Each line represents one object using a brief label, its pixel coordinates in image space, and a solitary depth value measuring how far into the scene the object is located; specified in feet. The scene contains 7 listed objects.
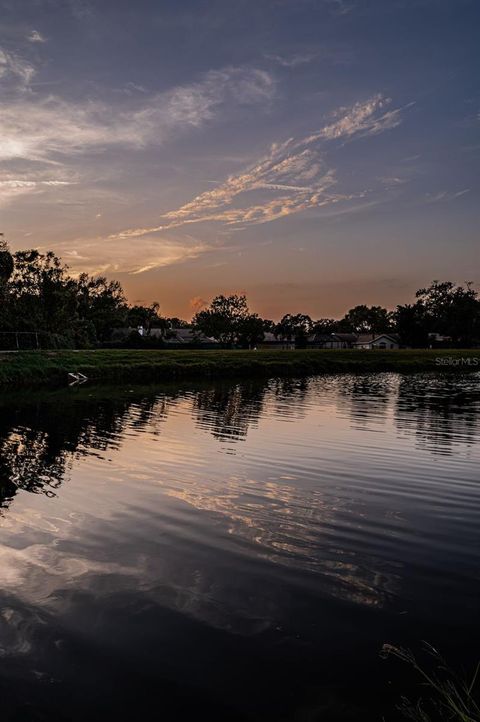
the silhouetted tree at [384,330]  632.79
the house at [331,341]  532.73
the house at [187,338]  371.88
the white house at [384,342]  506.48
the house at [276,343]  511.48
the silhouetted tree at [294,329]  501.07
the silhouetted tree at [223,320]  443.32
